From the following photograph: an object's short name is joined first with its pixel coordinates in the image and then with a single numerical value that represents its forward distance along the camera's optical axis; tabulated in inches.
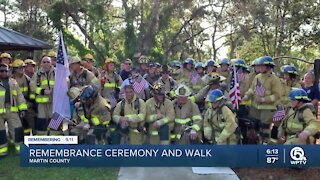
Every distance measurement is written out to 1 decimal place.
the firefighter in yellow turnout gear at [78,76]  329.1
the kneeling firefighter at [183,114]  305.9
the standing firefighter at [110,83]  372.2
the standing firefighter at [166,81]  386.0
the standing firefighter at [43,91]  337.4
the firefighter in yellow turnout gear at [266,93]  326.0
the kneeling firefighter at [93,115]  291.4
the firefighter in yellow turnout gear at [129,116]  300.4
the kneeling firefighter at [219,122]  283.3
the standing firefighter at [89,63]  386.5
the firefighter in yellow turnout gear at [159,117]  304.8
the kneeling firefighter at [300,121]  269.3
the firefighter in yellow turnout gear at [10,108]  315.0
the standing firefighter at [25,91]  353.4
